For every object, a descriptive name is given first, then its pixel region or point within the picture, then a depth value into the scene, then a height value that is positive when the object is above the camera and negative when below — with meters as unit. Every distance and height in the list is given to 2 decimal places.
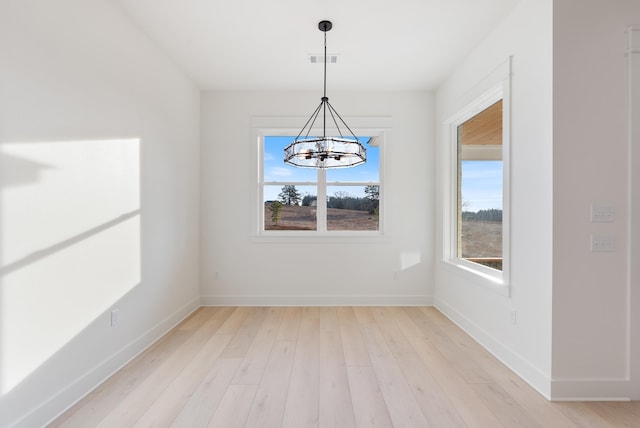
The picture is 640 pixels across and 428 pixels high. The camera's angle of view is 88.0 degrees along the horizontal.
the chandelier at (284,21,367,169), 2.35 +0.44
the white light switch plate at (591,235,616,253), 2.21 -0.20
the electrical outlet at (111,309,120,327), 2.58 -0.84
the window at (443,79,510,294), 2.84 +0.24
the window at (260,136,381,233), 4.61 +0.24
